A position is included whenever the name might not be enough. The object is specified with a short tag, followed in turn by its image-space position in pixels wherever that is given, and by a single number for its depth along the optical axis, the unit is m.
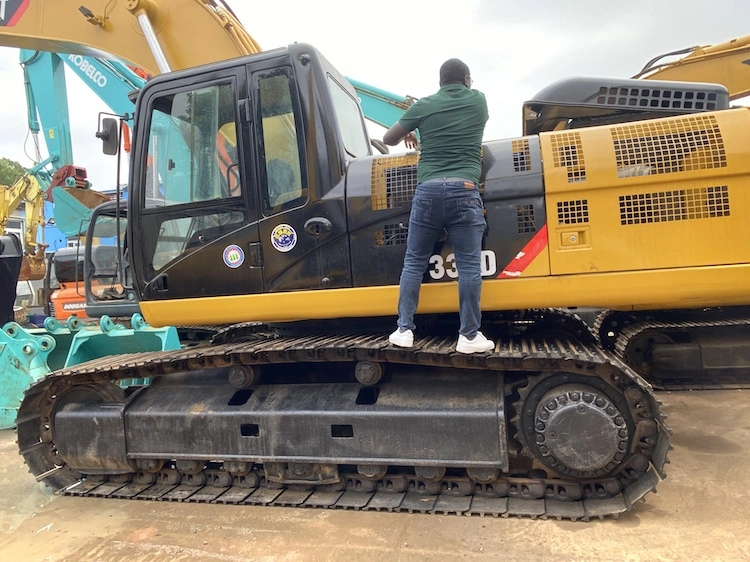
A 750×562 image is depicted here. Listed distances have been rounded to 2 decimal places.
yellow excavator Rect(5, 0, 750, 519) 2.95
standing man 2.95
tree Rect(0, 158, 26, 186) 38.28
